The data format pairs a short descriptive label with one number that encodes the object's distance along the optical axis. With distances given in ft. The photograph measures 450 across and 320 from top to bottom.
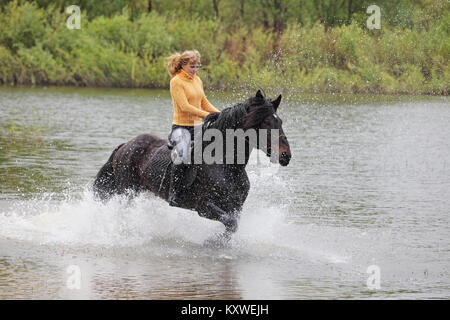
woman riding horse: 56.56
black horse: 52.58
